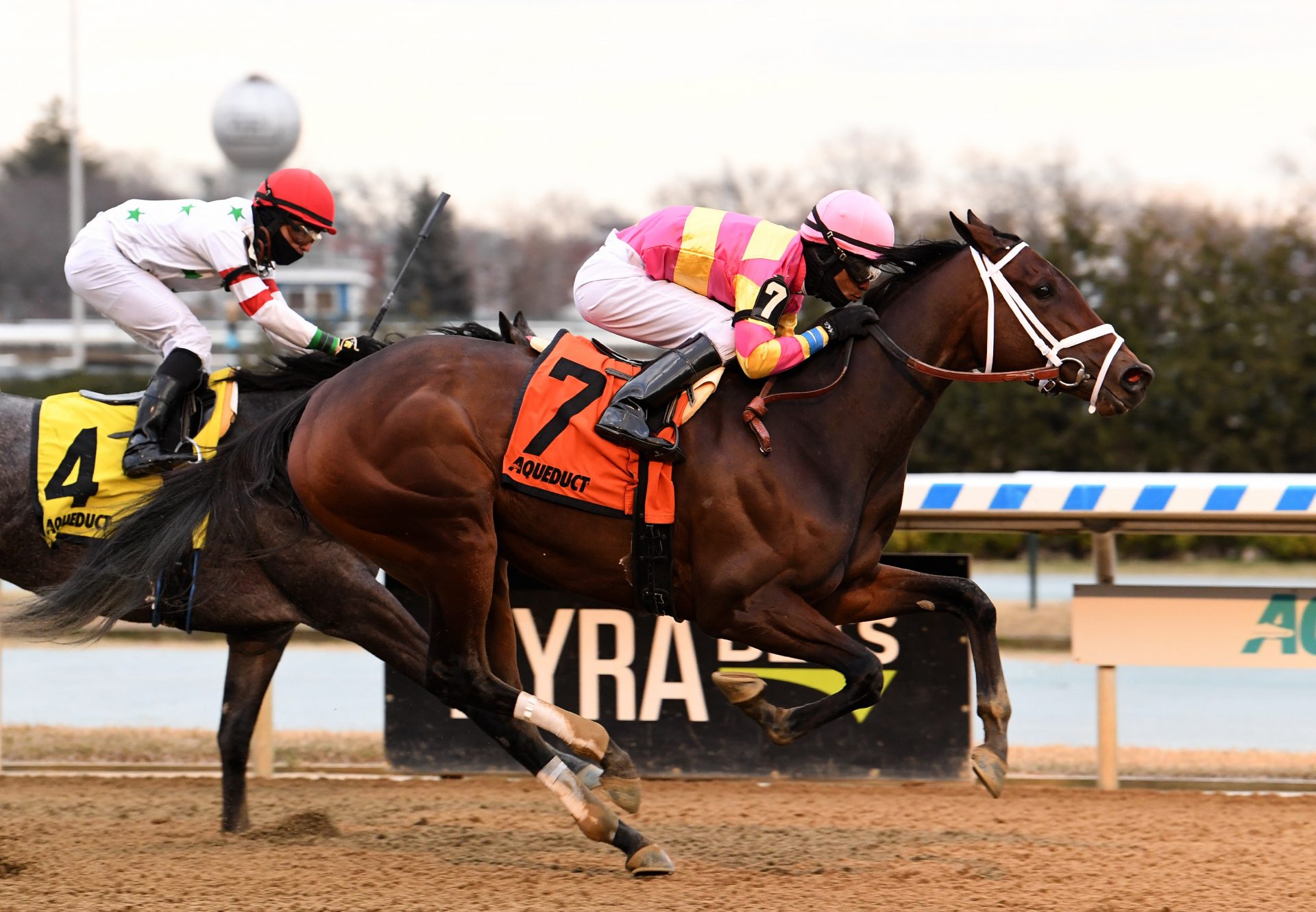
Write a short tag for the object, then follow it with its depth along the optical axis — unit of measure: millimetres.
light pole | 59531
